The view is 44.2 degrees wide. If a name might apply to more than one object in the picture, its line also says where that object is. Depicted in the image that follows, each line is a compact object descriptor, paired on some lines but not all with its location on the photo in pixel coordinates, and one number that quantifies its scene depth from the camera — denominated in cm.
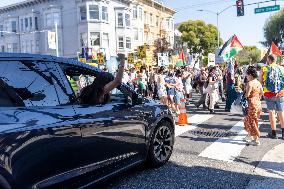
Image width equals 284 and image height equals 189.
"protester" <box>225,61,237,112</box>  1227
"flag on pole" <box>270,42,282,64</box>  1354
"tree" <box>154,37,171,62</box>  4481
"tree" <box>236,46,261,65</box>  8354
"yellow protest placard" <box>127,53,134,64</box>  2243
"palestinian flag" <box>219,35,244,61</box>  1270
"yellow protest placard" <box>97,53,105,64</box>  2241
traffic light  2408
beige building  4806
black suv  304
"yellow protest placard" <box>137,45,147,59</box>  2239
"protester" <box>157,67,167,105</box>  1194
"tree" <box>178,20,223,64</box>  5622
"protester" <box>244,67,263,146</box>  685
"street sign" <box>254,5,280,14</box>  2337
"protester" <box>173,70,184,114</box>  1162
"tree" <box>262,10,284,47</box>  7138
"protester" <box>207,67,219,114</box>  1197
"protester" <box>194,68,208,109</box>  1291
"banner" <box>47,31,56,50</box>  3326
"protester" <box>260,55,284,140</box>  735
